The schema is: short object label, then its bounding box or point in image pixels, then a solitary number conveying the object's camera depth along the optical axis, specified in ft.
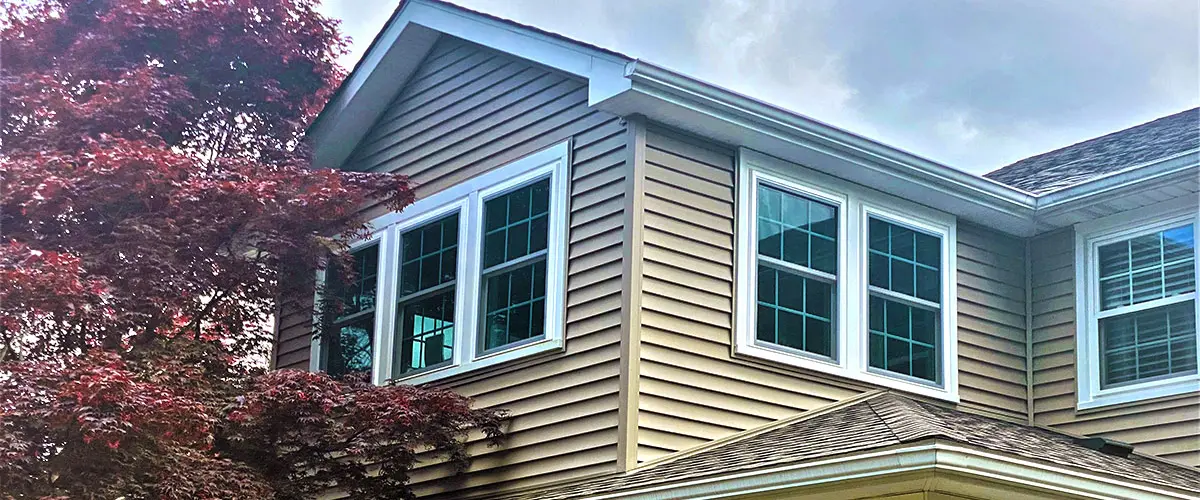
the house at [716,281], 28.58
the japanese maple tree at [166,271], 25.63
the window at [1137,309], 33.12
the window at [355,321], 36.75
